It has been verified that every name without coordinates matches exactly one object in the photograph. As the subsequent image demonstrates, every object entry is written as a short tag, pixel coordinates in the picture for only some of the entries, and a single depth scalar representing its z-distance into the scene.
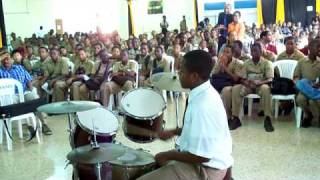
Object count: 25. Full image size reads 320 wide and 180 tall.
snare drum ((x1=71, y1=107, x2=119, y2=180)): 3.58
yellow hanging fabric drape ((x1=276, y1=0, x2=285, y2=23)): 16.41
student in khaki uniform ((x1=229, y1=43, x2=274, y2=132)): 5.53
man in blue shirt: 5.95
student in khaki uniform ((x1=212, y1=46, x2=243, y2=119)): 5.75
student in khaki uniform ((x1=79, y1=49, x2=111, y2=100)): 6.84
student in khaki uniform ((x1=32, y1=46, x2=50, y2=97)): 7.43
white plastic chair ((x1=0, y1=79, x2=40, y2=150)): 5.47
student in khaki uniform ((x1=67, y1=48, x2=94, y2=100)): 7.00
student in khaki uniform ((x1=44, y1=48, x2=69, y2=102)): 7.17
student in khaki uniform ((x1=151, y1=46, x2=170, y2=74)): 7.18
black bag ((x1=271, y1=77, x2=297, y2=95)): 5.55
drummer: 2.20
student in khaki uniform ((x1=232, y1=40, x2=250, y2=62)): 6.18
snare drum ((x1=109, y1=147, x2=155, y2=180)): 2.87
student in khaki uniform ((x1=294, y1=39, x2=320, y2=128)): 5.32
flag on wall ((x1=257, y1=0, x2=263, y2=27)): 16.34
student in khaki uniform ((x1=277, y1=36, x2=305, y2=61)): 6.14
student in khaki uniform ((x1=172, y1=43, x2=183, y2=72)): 7.81
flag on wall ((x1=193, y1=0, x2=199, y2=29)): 17.22
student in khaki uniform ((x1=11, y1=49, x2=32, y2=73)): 7.20
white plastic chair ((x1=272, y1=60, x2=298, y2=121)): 6.00
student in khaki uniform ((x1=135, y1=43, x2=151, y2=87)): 7.38
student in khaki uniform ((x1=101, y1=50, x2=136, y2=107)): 6.63
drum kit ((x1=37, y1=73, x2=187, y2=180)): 2.68
